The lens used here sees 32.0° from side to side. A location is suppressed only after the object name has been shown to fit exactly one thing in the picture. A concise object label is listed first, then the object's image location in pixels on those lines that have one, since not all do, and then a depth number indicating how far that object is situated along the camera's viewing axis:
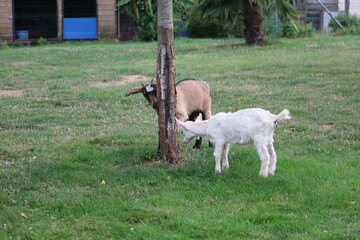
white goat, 7.44
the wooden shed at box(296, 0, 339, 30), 32.84
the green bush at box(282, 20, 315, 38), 28.61
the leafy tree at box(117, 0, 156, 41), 29.05
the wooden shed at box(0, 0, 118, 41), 30.02
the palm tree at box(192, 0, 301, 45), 22.52
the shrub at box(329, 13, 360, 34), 30.12
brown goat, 9.59
